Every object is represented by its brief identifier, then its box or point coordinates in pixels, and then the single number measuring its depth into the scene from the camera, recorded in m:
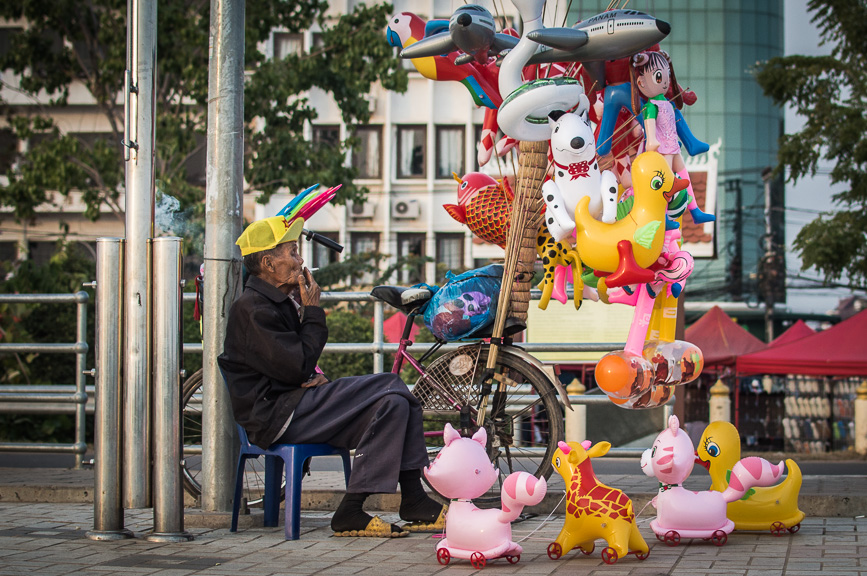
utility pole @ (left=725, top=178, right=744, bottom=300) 39.97
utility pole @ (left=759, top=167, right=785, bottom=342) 34.38
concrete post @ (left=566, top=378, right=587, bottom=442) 10.50
